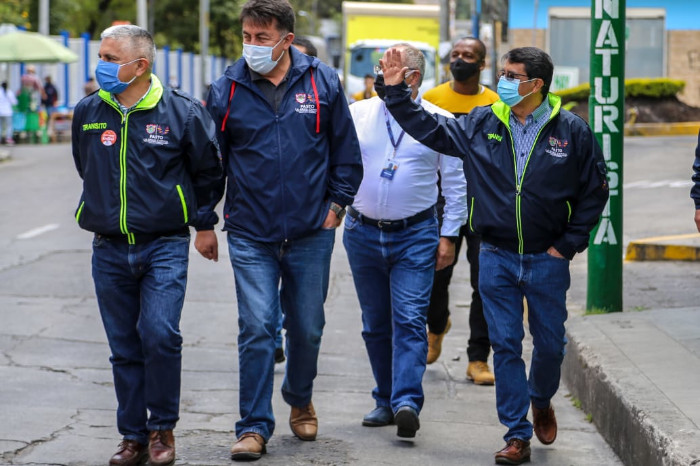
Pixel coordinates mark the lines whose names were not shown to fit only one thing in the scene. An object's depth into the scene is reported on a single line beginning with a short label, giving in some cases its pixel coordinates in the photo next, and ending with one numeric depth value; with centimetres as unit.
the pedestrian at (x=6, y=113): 5844
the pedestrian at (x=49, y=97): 6909
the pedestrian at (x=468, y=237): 1467
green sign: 1634
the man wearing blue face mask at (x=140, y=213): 1042
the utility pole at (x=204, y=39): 9350
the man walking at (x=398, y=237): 1206
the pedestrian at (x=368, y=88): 4071
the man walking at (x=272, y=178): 1096
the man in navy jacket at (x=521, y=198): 1116
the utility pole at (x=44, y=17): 7567
